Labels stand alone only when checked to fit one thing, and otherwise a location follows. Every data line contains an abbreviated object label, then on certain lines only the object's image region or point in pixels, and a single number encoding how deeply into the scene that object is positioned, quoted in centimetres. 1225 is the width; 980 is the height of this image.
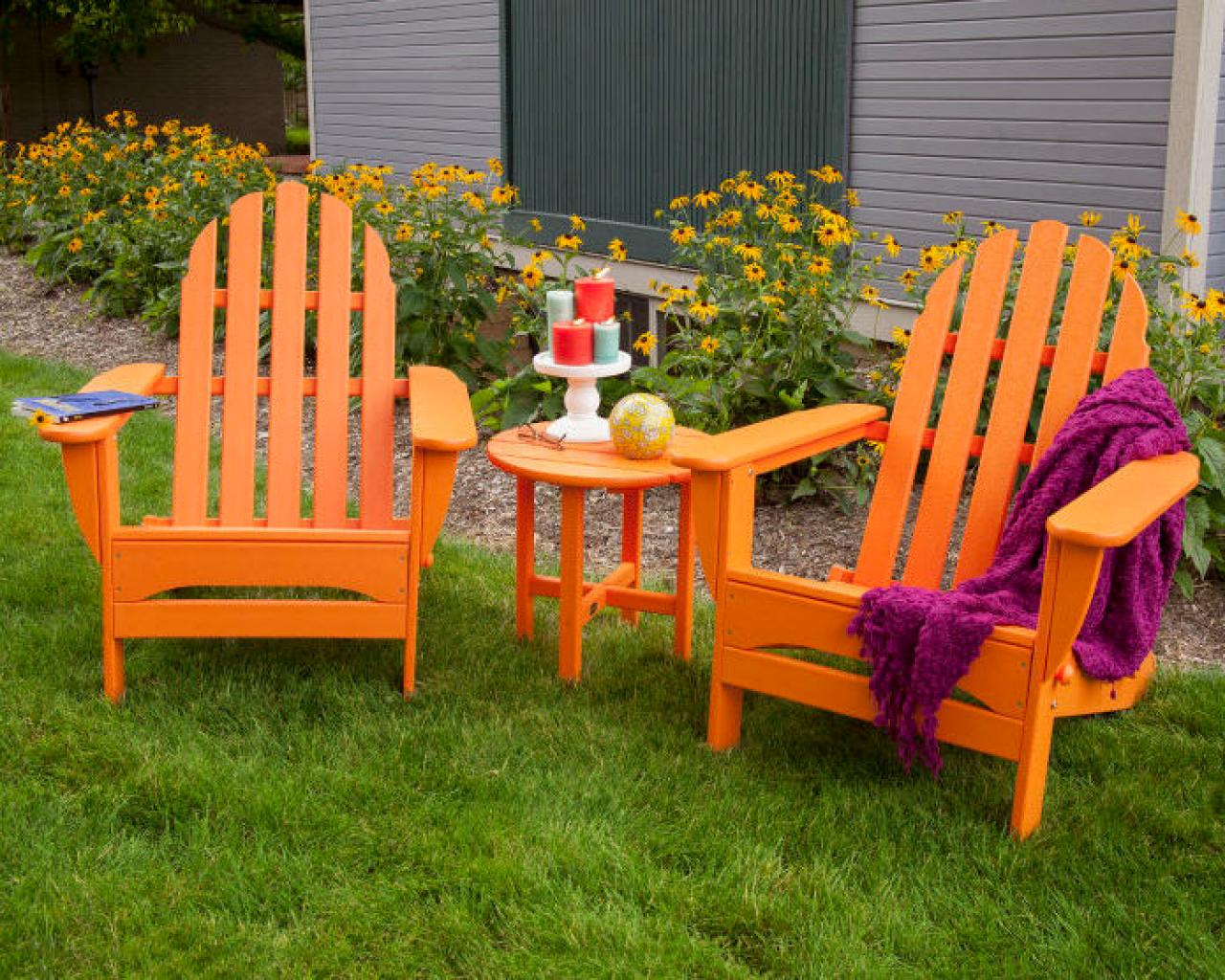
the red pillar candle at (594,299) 329
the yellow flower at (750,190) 484
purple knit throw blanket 255
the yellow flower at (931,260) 402
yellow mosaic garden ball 316
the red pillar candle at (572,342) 328
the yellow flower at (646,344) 434
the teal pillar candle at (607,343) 331
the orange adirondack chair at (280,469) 304
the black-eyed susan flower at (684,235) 468
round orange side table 310
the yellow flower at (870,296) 434
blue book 299
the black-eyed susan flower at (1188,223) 382
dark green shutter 653
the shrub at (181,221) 543
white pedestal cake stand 333
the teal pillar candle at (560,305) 331
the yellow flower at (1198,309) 358
